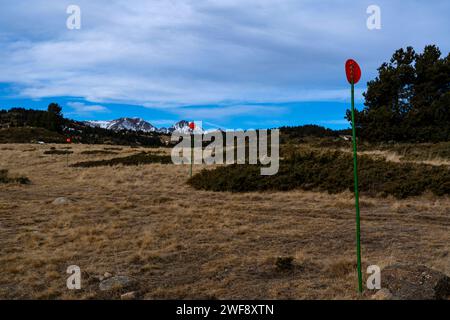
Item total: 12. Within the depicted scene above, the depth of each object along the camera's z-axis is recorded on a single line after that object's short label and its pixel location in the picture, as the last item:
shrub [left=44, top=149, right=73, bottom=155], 39.01
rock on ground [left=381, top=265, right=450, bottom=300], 5.98
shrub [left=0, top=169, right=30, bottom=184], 21.63
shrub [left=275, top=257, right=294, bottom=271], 7.78
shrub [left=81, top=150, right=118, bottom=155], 39.81
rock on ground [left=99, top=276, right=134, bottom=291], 6.78
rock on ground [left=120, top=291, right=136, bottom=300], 6.35
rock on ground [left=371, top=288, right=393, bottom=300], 5.94
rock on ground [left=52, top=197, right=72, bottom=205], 15.31
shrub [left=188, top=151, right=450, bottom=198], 16.17
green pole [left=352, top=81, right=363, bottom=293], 5.87
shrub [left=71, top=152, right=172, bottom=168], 30.66
